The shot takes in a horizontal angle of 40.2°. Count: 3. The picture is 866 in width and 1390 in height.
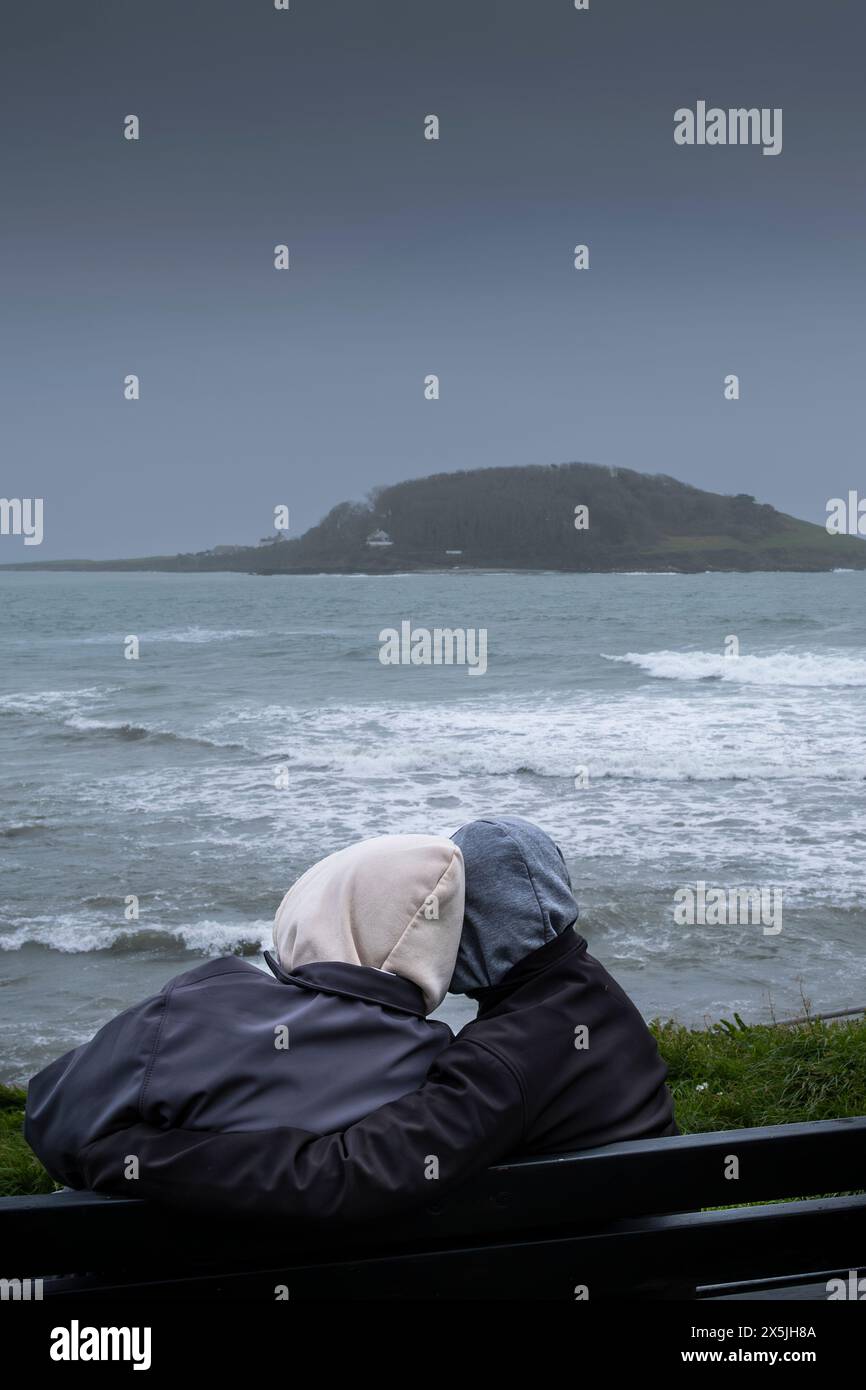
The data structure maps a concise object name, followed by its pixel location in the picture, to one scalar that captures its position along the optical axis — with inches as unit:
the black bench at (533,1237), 65.6
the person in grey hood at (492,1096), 63.8
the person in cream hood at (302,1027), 63.8
